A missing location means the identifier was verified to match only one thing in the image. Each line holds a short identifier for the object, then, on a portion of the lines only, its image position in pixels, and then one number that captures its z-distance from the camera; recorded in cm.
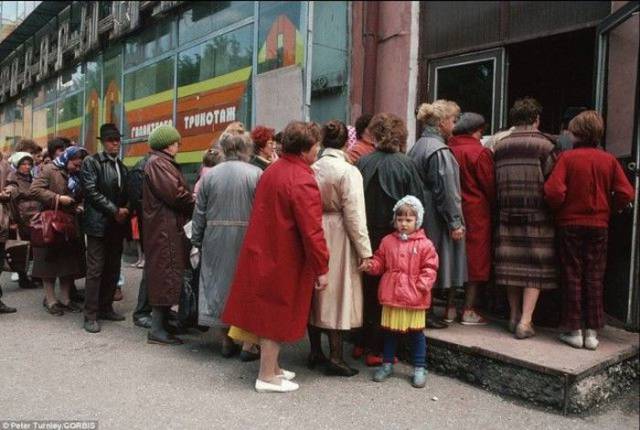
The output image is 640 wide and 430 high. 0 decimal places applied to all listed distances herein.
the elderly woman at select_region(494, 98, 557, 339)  420
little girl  381
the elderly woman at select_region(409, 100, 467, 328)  427
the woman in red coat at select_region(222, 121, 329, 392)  355
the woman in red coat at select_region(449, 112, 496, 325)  449
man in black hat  508
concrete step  362
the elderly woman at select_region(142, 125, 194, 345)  457
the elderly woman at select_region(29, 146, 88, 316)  550
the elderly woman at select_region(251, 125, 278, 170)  469
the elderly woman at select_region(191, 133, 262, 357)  425
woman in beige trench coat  387
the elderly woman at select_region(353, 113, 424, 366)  416
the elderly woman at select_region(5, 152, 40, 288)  630
